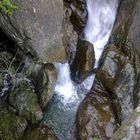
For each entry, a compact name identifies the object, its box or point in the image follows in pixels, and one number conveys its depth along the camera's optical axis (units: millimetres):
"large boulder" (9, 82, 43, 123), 7047
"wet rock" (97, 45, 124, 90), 7562
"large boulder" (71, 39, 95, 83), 7789
